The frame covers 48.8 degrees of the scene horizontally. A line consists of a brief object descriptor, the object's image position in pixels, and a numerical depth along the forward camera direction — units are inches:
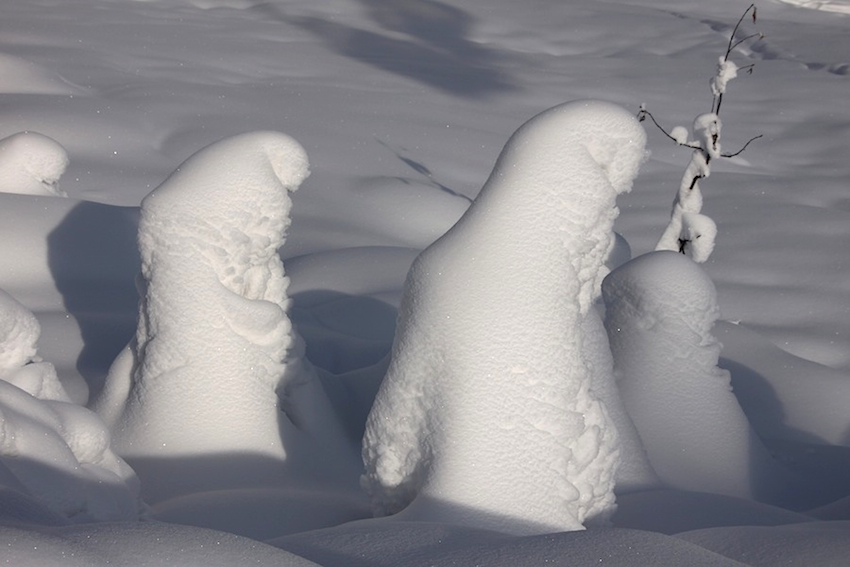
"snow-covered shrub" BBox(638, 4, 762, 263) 251.6
